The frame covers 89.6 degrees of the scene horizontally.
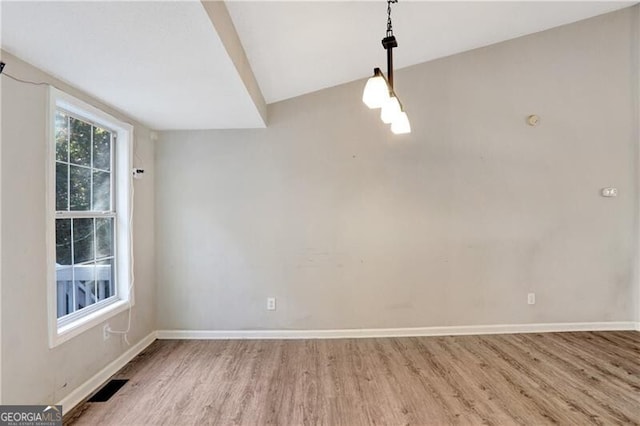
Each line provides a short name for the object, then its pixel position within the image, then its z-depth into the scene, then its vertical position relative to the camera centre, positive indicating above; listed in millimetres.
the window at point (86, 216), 2230 +8
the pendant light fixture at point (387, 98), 1677 +623
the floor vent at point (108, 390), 2375 -1334
